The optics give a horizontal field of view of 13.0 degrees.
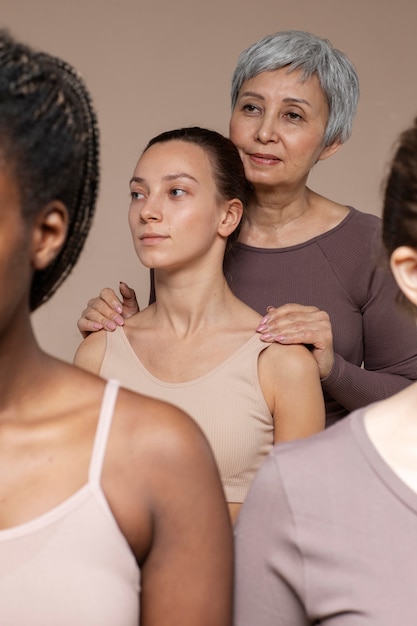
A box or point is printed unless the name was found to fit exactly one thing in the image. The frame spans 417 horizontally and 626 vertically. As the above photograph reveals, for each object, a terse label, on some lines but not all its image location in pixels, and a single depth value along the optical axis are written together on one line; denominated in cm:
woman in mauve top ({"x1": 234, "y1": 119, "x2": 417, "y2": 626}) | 185
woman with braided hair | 180
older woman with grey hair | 263
